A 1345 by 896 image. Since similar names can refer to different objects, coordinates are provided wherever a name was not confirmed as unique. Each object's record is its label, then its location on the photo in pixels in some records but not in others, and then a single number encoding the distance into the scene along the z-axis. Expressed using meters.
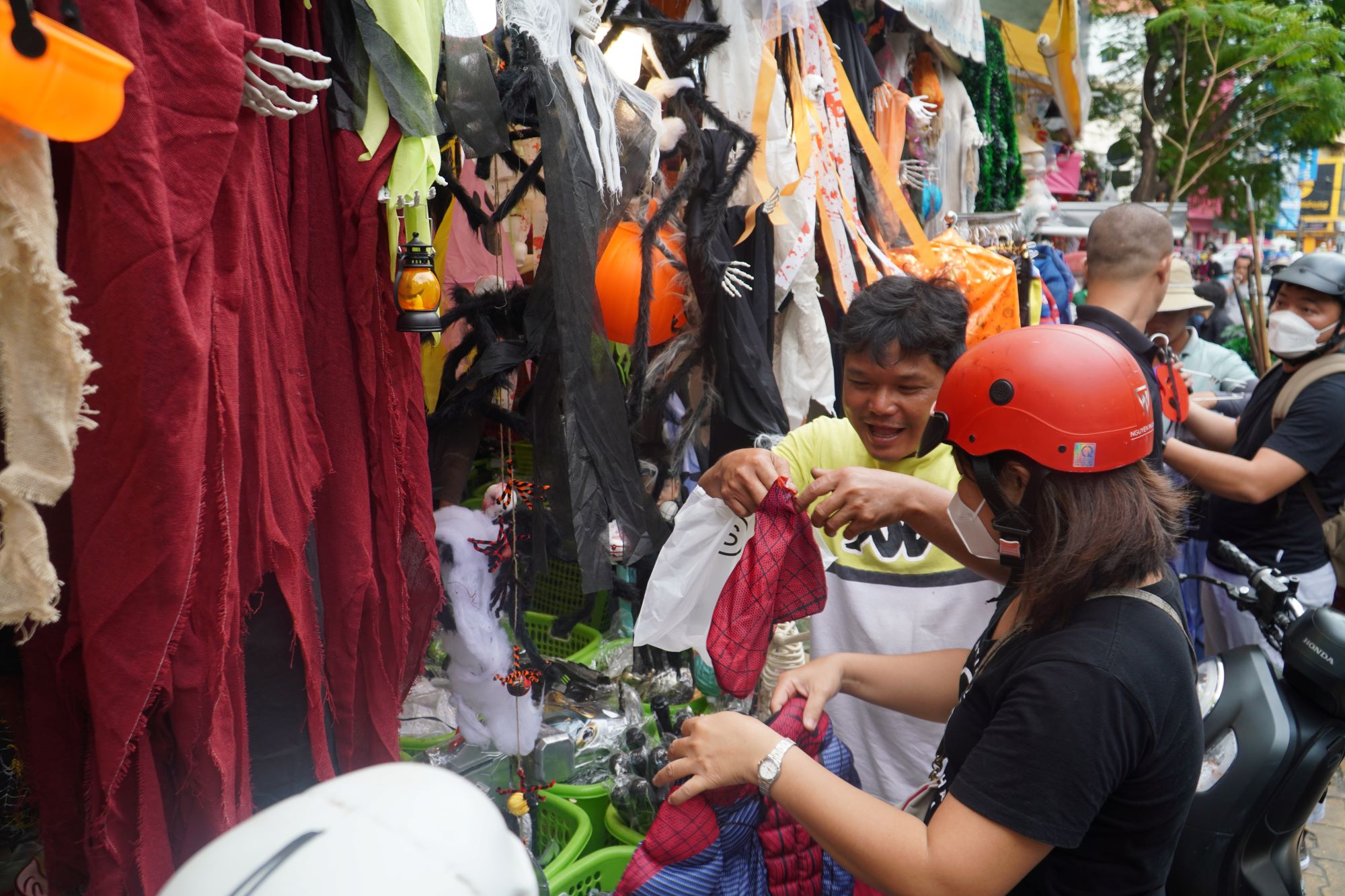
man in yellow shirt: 2.03
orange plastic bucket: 0.83
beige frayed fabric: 0.89
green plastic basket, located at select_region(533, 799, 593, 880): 2.57
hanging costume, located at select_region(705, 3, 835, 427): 2.90
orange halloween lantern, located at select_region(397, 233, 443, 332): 1.57
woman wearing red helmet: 1.21
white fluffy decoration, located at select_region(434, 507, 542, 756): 2.24
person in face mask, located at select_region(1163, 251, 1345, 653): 3.16
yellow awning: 5.64
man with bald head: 3.08
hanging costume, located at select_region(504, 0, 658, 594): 1.97
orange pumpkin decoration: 2.41
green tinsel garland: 4.93
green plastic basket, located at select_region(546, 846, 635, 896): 2.46
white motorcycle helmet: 0.68
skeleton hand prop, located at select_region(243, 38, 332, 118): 1.22
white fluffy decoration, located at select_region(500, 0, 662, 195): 1.99
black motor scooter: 2.52
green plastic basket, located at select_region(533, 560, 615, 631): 3.74
